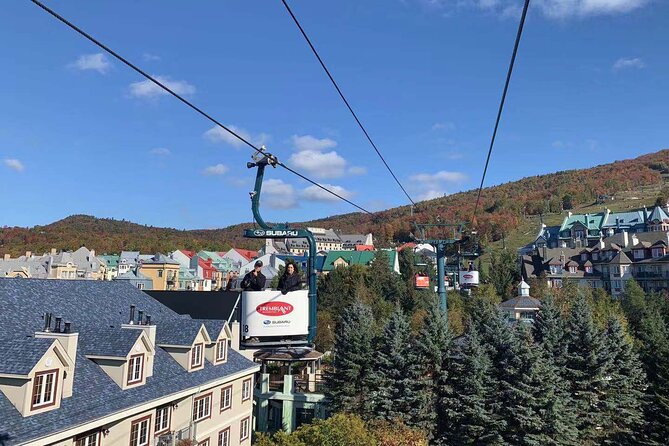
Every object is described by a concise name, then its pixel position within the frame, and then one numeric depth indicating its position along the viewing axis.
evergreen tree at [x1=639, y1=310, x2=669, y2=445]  21.98
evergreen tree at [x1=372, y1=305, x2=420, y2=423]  24.95
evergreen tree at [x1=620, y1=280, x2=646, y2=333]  45.54
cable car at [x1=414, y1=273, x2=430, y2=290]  36.52
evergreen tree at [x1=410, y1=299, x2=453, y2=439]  24.45
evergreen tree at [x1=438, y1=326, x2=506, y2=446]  22.69
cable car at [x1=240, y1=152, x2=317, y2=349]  12.30
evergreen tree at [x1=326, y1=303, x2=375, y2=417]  26.70
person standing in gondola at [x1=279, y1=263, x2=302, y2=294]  12.79
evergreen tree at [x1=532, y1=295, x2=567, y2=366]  26.93
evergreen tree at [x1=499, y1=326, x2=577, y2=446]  21.81
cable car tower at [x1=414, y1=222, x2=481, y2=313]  30.23
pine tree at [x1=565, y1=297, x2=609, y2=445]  24.52
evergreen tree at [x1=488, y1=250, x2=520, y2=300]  69.00
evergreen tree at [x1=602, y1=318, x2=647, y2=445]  24.31
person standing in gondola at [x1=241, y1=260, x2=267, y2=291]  13.25
